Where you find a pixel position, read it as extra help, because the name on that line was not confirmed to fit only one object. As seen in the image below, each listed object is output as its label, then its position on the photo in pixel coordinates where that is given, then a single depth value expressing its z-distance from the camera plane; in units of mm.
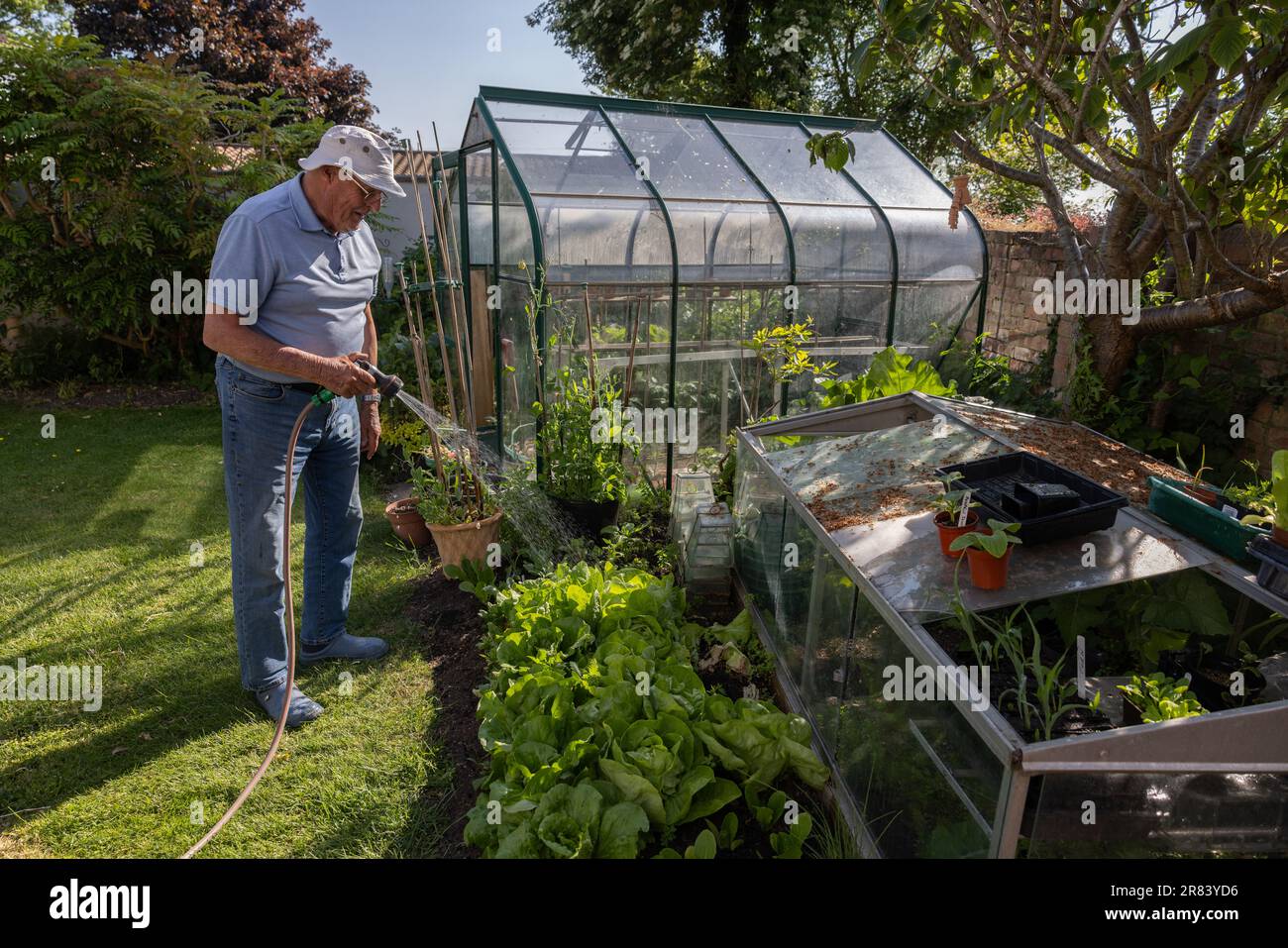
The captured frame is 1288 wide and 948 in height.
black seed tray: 2314
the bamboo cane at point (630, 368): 4668
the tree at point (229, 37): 13273
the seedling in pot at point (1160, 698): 1818
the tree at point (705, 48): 11602
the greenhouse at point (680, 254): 4859
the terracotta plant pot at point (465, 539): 4438
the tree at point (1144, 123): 2811
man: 2895
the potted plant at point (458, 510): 4457
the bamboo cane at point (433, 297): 4137
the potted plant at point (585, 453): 4484
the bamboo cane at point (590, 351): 4547
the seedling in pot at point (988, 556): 2148
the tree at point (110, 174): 7082
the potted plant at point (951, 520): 2379
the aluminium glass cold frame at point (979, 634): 1696
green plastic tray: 2221
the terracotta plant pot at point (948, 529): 2373
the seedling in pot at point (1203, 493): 2428
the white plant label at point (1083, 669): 2125
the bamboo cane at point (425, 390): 4488
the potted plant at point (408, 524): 4996
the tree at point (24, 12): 11002
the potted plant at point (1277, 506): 2059
